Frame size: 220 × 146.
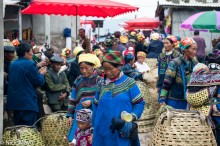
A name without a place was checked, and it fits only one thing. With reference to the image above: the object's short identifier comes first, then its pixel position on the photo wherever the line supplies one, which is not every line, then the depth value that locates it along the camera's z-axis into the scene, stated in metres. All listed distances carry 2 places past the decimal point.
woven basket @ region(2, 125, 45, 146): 6.38
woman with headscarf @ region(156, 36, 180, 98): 8.46
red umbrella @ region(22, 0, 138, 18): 9.29
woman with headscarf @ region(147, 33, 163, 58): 14.36
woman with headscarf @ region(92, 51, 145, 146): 4.83
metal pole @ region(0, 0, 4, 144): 6.09
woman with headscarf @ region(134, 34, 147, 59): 16.27
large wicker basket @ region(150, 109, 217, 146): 5.56
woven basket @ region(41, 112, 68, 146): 7.25
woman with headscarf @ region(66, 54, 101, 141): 5.81
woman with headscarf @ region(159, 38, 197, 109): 6.68
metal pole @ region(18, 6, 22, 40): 13.87
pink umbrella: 29.75
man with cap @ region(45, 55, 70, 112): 7.86
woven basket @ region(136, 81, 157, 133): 8.74
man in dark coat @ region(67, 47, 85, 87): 8.63
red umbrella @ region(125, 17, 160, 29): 28.40
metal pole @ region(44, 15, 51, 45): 18.33
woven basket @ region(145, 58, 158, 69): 12.95
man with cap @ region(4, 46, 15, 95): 7.64
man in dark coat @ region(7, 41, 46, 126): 6.86
